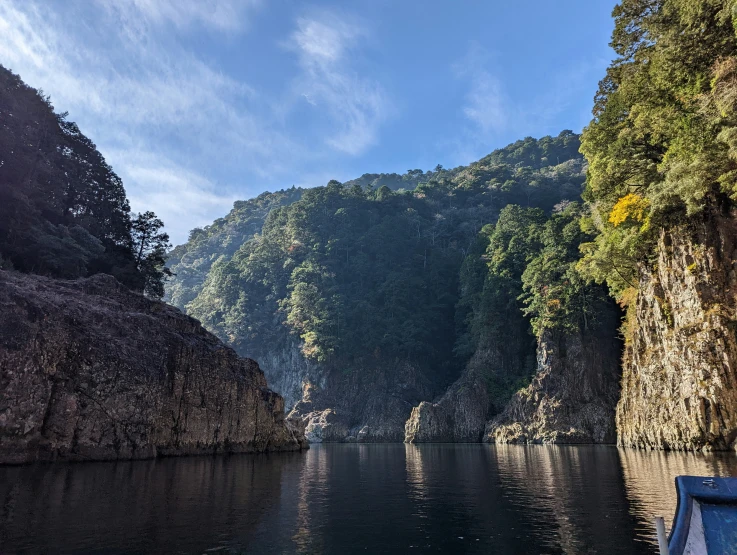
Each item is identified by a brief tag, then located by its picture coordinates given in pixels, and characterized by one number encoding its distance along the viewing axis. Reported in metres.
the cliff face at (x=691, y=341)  29.94
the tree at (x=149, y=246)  62.53
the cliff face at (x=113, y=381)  27.55
